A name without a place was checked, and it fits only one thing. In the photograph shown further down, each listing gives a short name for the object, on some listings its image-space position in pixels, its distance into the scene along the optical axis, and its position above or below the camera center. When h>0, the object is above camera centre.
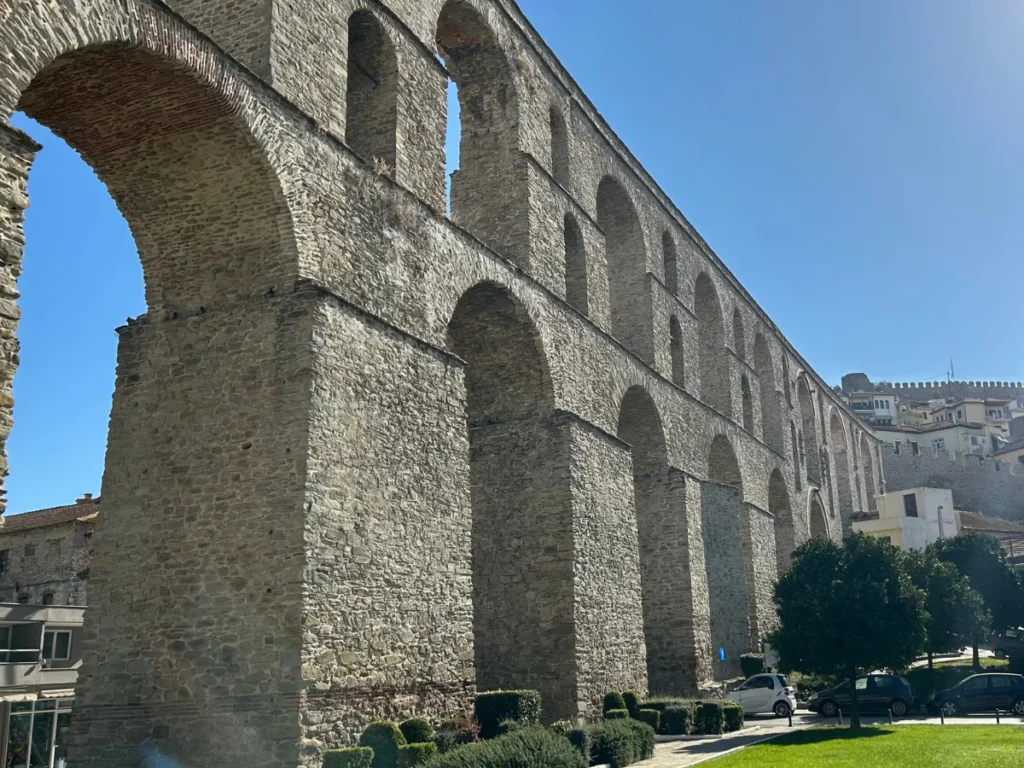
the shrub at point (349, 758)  10.48 -1.42
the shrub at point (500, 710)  14.08 -1.24
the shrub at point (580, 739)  13.25 -1.57
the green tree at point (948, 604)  27.23 +0.43
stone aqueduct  10.90 +3.24
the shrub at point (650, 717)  17.59 -1.68
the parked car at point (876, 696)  21.83 -1.69
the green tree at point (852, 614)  19.34 +0.14
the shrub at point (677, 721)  18.27 -1.83
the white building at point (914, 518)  49.25 +5.30
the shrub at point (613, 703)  17.66 -1.43
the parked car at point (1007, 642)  32.28 -0.78
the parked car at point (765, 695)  22.77 -1.70
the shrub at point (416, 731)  11.70 -1.27
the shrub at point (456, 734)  12.38 -1.40
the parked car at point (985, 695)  21.30 -1.65
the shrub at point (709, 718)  18.67 -1.82
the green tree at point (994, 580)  31.53 +1.25
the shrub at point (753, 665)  26.94 -1.19
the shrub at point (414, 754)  11.13 -1.48
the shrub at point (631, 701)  18.14 -1.45
